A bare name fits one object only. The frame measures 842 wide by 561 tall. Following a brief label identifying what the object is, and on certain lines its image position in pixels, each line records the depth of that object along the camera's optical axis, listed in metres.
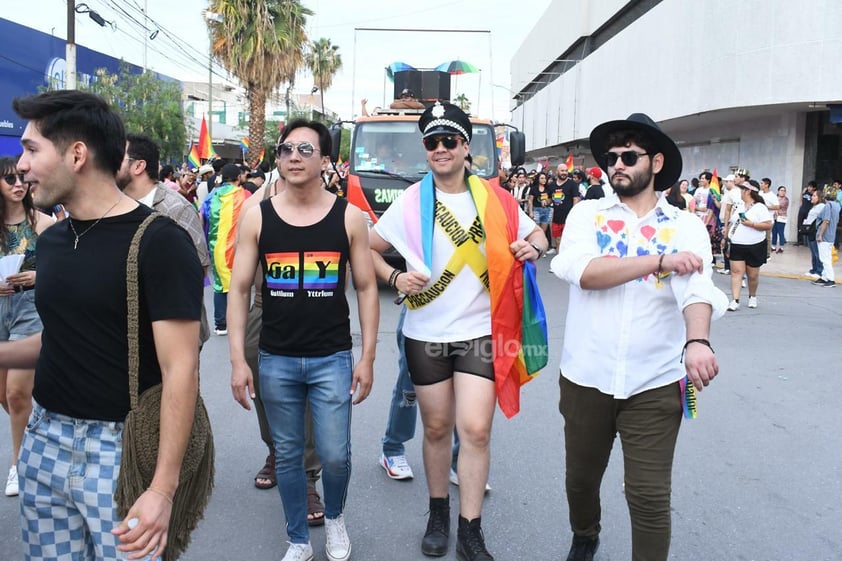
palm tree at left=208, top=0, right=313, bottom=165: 26.20
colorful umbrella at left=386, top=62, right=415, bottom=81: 14.15
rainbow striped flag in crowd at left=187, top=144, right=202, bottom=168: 17.47
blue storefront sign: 22.59
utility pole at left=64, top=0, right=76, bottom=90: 16.09
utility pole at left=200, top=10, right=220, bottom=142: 26.39
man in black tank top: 3.29
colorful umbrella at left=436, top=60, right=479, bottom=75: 14.27
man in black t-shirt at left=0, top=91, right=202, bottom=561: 2.00
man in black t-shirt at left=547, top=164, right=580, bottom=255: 16.25
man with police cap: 3.46
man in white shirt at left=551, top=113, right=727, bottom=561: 2.89
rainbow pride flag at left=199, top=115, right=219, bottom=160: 17.52
